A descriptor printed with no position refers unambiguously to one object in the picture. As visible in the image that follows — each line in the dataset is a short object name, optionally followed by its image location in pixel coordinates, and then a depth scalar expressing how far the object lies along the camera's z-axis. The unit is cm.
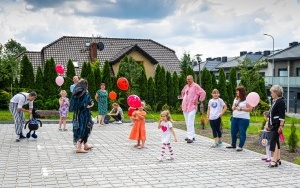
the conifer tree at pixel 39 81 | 2509
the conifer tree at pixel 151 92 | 2697
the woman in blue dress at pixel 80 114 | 994
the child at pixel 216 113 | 1120
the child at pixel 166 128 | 934
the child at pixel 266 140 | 904
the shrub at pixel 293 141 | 1076
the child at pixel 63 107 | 1445
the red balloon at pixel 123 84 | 1684
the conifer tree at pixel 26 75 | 2489
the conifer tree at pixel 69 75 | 2561
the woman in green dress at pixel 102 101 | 1650
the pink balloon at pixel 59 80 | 2056
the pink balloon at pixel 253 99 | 1026
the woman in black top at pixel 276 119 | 857
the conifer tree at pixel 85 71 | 2656
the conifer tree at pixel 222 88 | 2855
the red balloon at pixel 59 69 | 2173
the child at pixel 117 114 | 1778
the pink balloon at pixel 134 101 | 1116
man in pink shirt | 1198
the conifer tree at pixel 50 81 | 2533
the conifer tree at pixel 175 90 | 2756
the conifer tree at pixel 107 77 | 2644
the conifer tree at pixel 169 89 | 2748
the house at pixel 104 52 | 3509
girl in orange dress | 1093
